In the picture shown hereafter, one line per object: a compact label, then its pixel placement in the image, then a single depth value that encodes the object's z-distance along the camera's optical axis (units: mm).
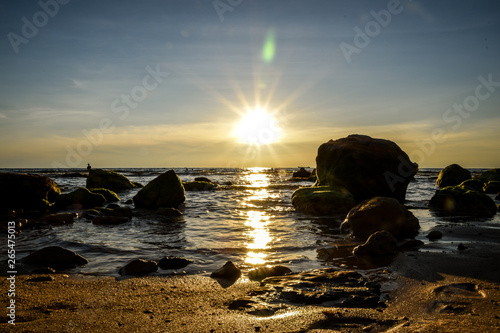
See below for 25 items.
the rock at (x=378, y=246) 6683
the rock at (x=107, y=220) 11153
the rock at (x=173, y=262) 5962
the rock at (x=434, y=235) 8008
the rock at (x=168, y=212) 13646
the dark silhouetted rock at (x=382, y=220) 8508
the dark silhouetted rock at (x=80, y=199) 15461
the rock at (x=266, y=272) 5328
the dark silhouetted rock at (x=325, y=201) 13352
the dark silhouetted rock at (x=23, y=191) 14587
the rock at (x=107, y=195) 18189
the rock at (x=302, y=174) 50094
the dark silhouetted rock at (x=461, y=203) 12389
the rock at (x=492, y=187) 22391
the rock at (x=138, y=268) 5524
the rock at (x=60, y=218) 11297
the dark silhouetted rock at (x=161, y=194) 15562
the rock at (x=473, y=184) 21419
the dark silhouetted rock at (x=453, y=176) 27952
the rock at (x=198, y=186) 28928
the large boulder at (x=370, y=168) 16359
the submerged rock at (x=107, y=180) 24469
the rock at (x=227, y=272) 5320
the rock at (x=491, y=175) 26744
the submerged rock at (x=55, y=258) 6008
